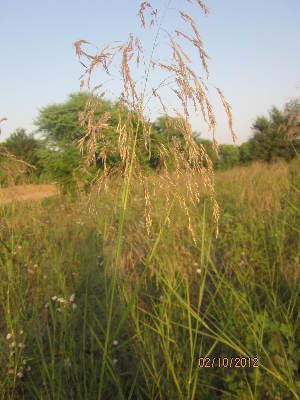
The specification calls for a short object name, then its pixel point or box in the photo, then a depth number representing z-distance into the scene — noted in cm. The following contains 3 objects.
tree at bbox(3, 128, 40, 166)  1445
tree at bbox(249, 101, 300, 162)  1510
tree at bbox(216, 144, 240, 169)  1220
